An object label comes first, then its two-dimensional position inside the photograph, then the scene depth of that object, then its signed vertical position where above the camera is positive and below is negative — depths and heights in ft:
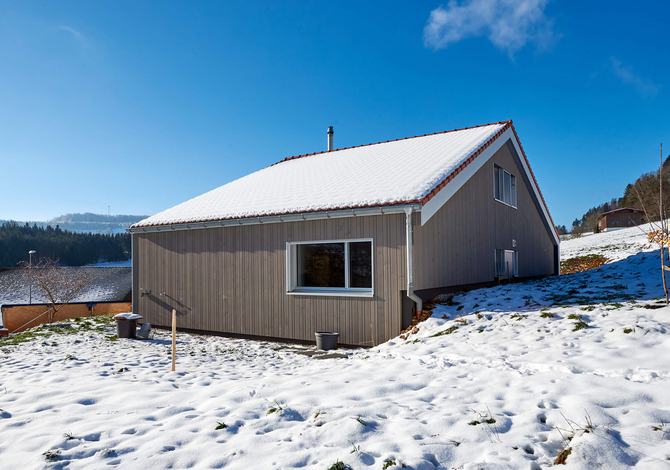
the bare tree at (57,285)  66.39 -6.78
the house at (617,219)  183.83 +9.28
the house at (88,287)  69.21 -9.90
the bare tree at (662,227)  21.36 +0.64
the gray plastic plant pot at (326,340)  27.53 -6.09
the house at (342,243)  27.37 +0.17
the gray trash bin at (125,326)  34.14 -6.16
